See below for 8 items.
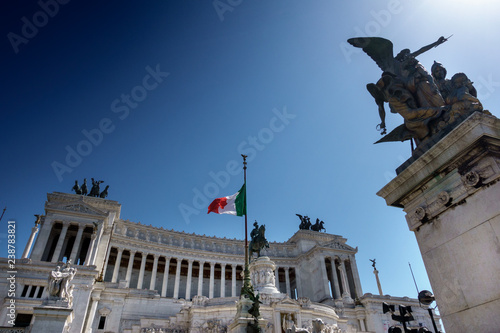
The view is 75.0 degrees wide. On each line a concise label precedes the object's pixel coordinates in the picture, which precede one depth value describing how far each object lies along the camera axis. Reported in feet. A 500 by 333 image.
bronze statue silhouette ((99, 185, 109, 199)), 180.34
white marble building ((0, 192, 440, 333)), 95.35
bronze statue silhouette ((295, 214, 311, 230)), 224.33
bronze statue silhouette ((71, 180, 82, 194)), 176.76
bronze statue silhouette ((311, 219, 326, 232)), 224.94
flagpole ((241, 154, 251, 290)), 53.80
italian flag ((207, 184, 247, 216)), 67.97
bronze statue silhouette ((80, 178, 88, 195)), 179.93
